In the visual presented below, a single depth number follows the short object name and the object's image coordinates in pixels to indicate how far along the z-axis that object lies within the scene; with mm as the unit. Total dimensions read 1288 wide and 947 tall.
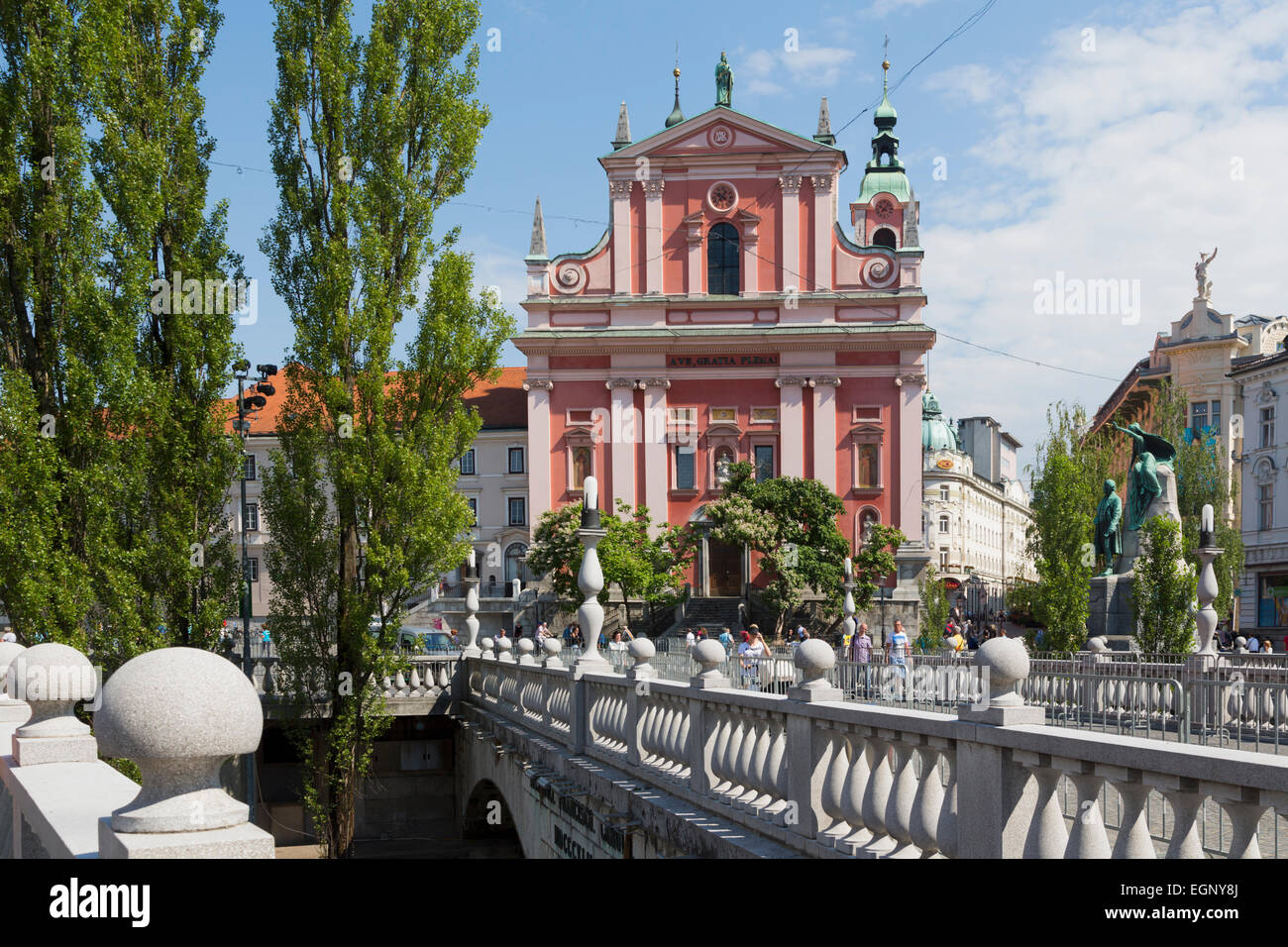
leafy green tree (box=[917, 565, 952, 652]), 34709
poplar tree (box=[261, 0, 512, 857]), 18078
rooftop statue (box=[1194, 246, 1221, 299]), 57875
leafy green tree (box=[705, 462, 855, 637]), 41781
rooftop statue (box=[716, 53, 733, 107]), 55034
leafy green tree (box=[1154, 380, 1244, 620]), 46188
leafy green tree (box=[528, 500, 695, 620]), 42125
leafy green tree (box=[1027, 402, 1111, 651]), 25391
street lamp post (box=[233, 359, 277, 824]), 22062
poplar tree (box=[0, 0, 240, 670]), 16297
